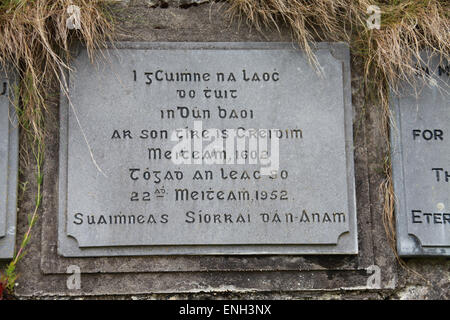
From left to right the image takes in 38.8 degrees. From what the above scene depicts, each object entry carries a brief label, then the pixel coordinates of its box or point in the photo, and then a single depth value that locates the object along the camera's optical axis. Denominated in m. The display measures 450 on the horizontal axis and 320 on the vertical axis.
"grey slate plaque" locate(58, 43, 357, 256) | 3.08
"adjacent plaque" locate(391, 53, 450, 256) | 3.12
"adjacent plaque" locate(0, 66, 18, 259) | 3.06
